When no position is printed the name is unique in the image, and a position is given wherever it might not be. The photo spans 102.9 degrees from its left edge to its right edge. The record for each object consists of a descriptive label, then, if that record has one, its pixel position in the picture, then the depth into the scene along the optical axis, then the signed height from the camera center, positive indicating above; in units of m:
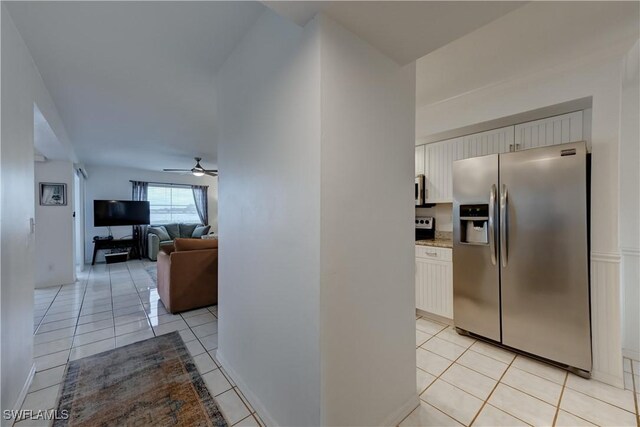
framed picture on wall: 4.08 +0.32
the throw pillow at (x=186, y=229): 6.86 -0.43
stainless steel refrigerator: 1.88 -0.32
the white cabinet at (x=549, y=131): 2.14 +0.72
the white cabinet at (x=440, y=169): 2.92 +0.52
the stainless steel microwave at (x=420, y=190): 3.11 +0.27
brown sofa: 3.06 -0.76
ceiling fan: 5.10 +0.87
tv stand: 5.92 -0.76
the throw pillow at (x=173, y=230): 6.67 -0.44
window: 7.02 +0.26
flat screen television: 6.07 +0.01
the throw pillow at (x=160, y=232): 6.24 -0.46
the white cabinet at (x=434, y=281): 2.65 -0.74
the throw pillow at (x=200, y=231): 6.78 -0.48
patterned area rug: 1.52 -1.21
